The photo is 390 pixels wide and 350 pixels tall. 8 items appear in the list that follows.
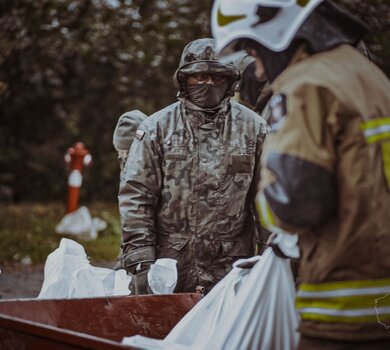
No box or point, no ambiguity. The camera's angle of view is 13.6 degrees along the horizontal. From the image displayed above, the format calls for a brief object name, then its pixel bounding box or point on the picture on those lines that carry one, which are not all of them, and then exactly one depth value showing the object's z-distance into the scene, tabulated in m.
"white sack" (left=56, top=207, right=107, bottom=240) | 23.13
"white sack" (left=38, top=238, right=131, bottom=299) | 9.37
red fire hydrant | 24.23
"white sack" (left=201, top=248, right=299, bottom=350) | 6.64
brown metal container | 7.71
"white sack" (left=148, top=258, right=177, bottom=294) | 8.69
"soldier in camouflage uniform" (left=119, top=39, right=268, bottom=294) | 9.36
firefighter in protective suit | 5.50
